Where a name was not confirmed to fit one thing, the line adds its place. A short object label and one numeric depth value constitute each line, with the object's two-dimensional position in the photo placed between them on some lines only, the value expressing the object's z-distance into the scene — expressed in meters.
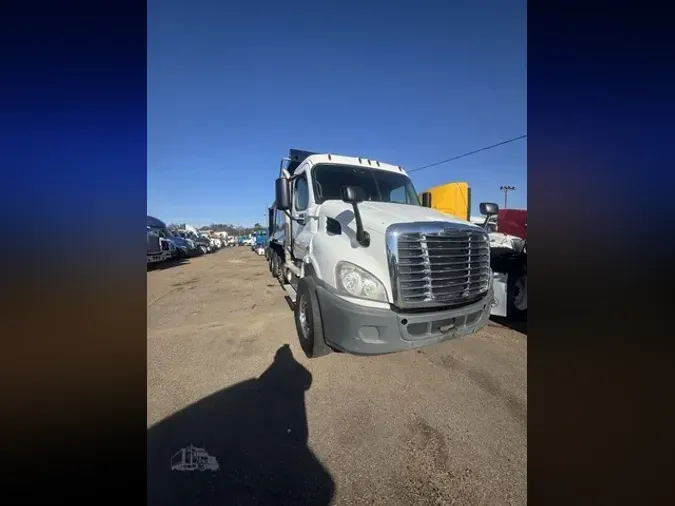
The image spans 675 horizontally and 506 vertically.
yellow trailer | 6.25
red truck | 4.63
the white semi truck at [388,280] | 2.48
